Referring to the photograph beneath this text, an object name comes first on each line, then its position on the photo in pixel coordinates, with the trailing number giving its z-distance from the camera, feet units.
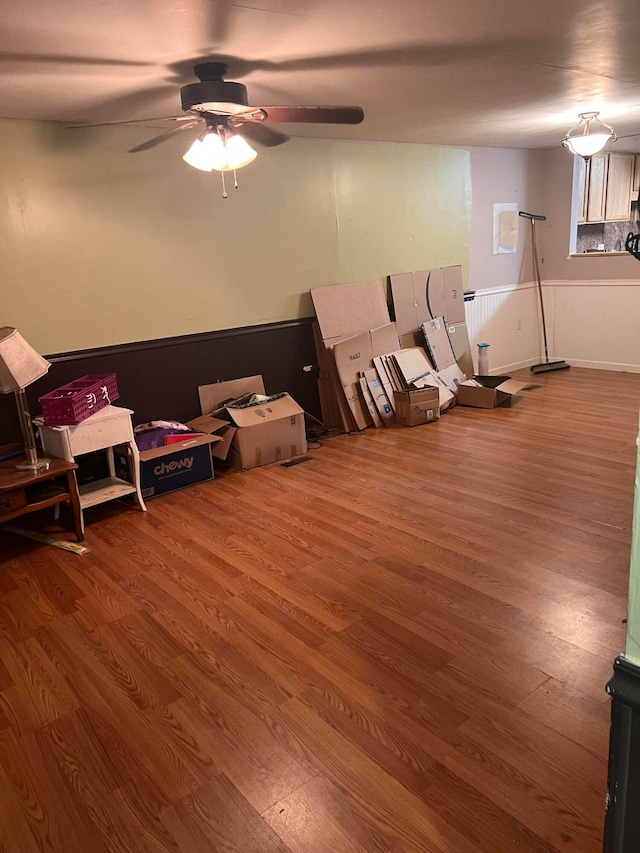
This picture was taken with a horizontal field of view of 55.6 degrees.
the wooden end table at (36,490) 9.83
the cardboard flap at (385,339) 16.81
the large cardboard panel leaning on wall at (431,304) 18.04
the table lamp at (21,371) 9.86
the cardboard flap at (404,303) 17.89
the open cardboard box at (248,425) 13.79
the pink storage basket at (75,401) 10.61
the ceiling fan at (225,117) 8.68
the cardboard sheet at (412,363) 16.90
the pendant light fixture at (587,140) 14.42
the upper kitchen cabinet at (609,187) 22.29
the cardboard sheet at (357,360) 16.05
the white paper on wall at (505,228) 21.03
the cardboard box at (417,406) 16.26
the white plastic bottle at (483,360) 19.98
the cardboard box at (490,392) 17.54
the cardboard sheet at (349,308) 16.22
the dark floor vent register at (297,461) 14.26
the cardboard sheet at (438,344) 18.31
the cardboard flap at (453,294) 19.15
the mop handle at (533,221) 21.61
